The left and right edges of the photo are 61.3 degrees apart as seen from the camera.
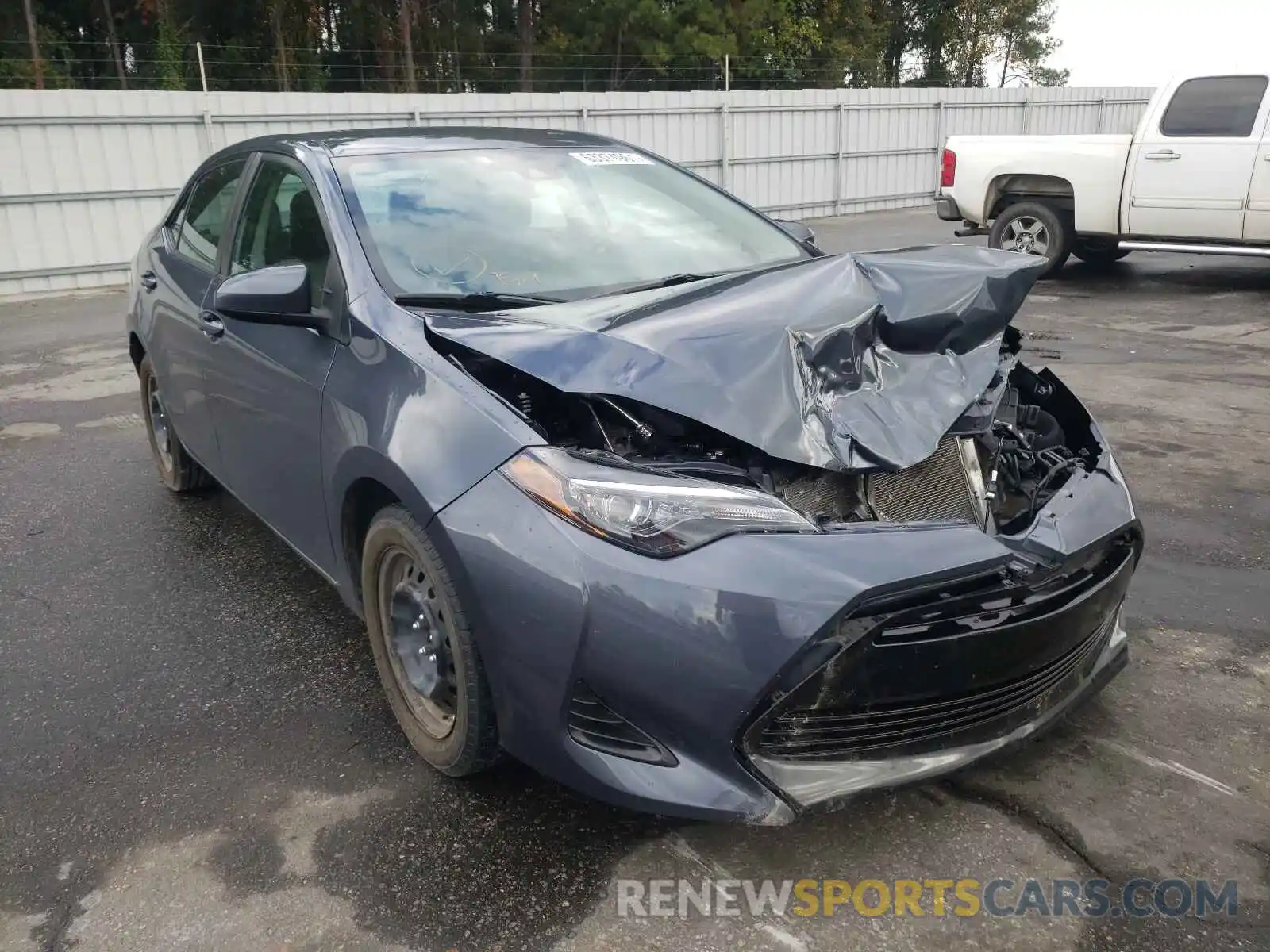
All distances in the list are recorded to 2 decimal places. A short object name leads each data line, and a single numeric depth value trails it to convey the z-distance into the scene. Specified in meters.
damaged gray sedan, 2.16
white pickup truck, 9.50
